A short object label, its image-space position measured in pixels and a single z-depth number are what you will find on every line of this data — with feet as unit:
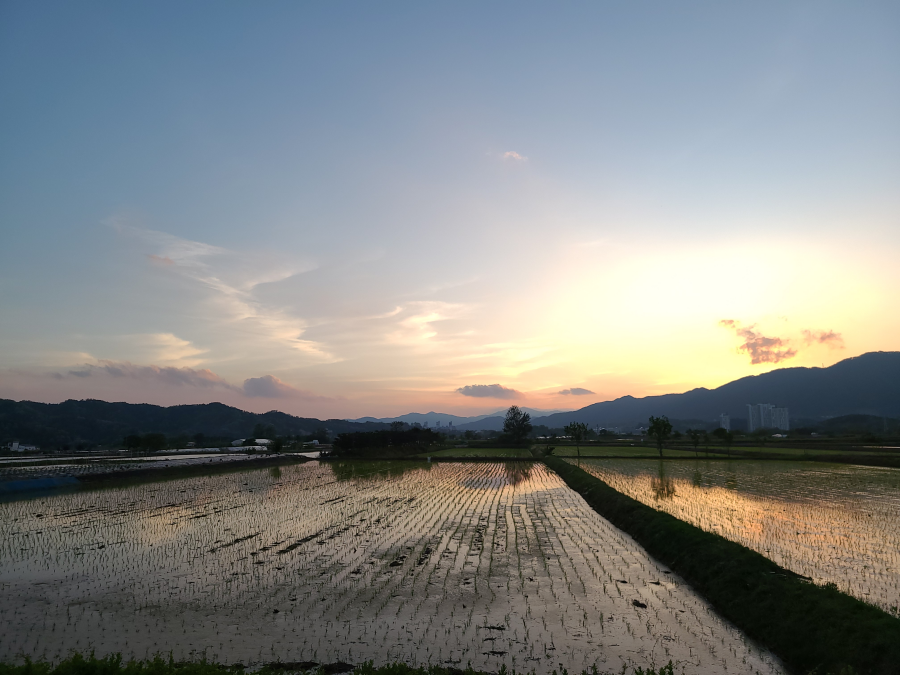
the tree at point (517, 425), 338.75
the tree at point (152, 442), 275.39
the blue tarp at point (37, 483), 105.81
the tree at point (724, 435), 230.27
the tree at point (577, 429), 224.68
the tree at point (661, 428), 198.18
